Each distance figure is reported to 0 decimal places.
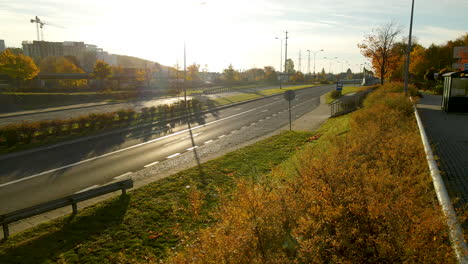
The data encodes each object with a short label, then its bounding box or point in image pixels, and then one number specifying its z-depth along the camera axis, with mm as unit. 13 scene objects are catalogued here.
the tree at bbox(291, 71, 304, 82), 116962
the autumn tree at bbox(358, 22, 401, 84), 45000
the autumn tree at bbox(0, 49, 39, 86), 51688
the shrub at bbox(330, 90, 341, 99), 42144
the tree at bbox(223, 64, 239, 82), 110812
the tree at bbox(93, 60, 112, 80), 63431
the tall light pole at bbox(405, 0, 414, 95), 24094
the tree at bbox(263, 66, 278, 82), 115350
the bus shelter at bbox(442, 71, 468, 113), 19562
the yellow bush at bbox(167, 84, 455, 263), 3916
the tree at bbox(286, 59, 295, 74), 146125
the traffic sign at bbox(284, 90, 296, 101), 19795
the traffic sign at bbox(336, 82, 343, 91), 38938
